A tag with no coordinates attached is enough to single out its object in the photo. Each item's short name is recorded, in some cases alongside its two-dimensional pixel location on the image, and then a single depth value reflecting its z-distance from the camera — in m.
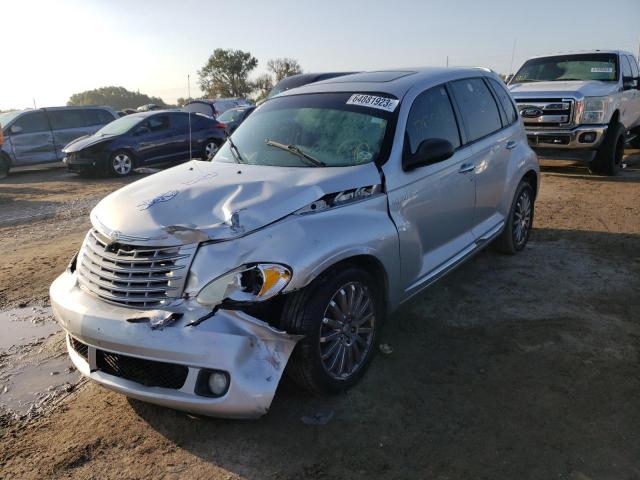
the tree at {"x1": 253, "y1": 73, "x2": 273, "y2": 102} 61.44
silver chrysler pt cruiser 2.72
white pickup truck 9.47
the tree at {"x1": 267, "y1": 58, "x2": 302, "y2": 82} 63.25
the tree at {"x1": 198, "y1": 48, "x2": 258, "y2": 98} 59.66
